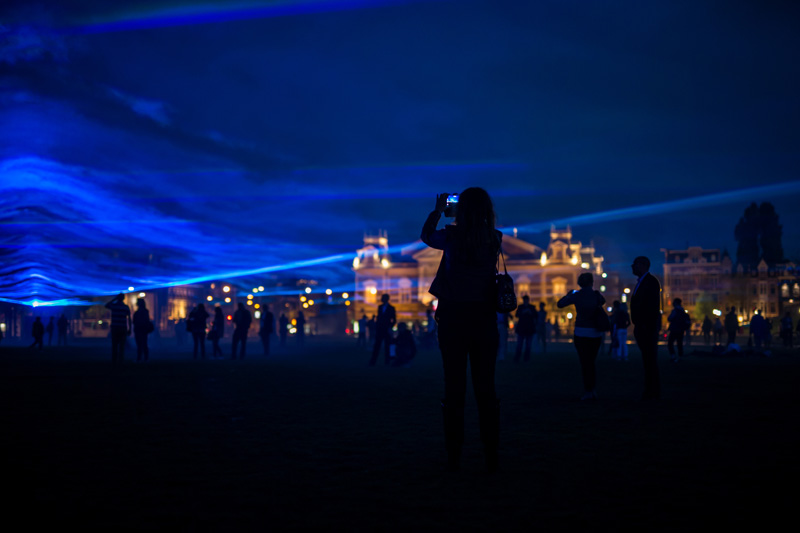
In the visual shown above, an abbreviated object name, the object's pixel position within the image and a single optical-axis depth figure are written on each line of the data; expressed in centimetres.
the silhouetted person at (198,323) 2603
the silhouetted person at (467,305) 550
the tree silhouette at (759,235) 10338
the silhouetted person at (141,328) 2355
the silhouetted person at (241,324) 2623
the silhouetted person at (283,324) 4162
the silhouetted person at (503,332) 2223
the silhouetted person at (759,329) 3312
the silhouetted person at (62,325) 4475
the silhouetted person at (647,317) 1088
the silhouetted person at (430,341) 3913
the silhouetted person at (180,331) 4738
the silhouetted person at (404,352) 2100
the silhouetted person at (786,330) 3850
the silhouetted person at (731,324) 3419
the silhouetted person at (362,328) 4180
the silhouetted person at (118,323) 2042
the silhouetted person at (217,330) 2669
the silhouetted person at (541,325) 3322
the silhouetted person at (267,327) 3053
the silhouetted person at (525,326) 2339
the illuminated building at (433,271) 11312
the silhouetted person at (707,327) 4344
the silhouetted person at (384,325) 2152
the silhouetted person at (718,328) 4059
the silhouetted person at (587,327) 1098
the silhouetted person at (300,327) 4497
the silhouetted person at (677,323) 2256
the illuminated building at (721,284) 11011
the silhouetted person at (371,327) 3966
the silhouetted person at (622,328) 2566
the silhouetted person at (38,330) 3505
